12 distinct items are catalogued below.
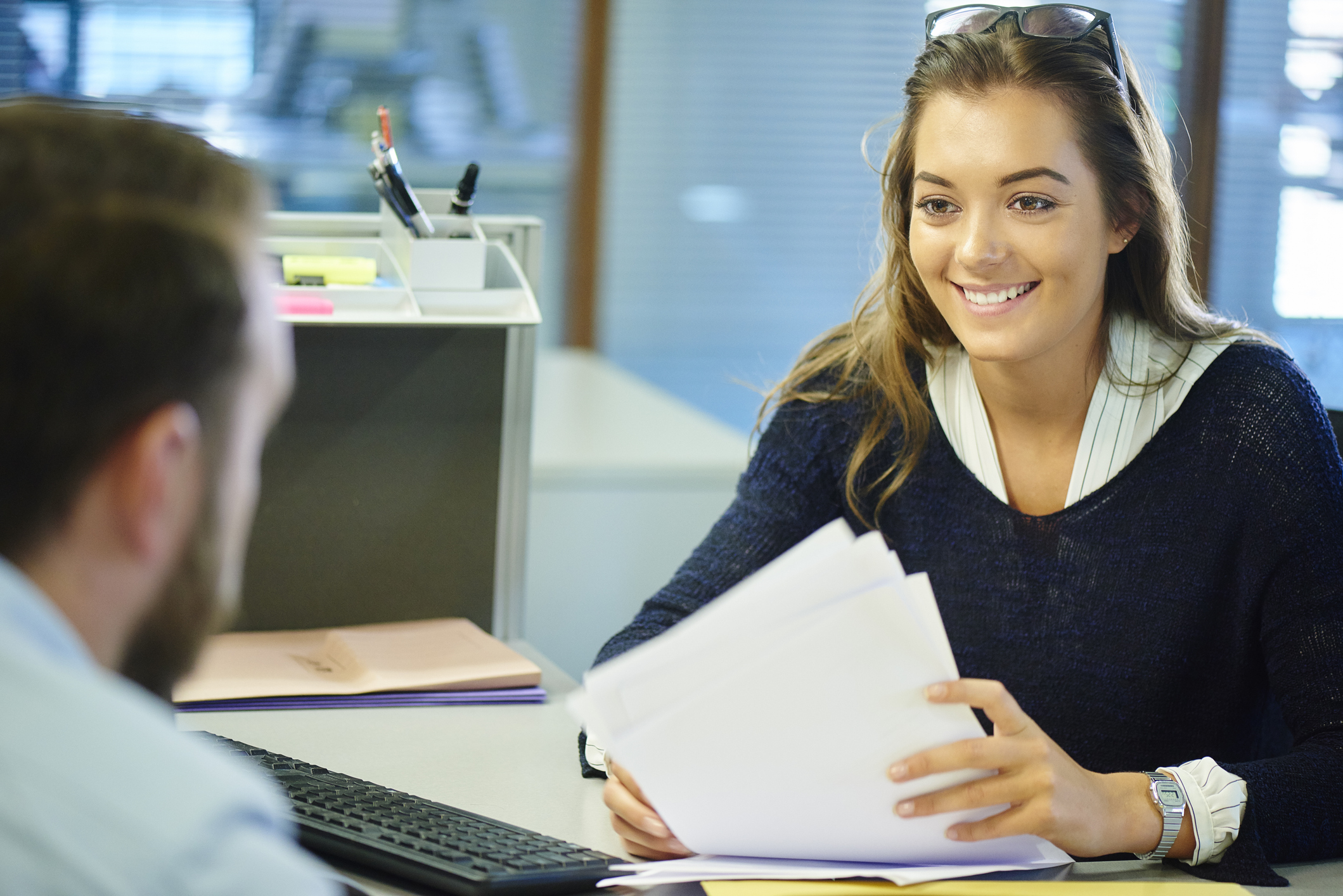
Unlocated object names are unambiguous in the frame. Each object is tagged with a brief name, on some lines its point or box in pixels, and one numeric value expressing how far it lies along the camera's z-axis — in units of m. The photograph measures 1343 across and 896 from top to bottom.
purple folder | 2.42
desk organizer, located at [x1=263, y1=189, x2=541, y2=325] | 2.47
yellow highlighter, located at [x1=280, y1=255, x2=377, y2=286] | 2.50
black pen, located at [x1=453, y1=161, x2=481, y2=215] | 2.52
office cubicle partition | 2.56
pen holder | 2.51
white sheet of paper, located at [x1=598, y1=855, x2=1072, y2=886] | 2.16
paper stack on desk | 2.43
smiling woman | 2.38
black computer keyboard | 2.15
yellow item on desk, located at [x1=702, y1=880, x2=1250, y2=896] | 2.15
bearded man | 1.44
